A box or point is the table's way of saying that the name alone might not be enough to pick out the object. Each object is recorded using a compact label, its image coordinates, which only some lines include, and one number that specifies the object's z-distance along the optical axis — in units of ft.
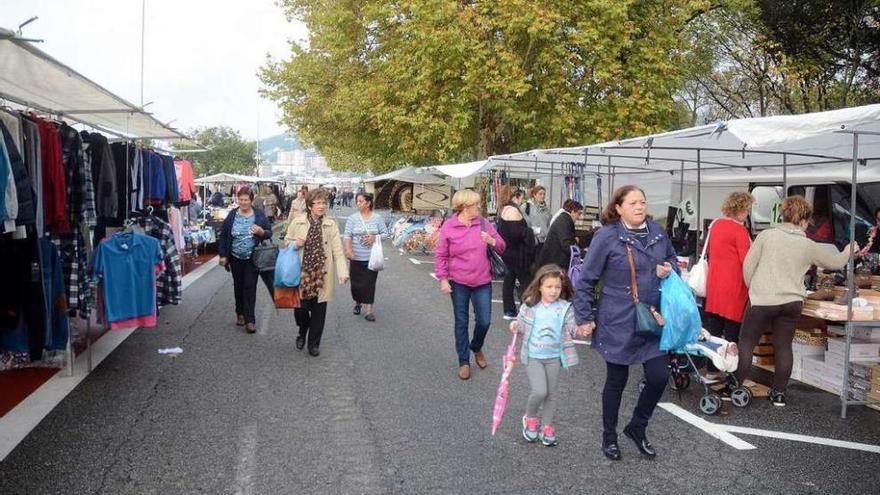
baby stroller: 18.37
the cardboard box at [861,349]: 20.75
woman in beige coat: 23.76
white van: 38.17
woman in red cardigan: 20.27
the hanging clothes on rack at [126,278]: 20.70
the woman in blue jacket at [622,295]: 14.52
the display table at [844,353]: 19.38
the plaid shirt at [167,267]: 24.29
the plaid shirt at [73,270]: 19.42
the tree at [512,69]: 60.23
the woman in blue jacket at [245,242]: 27.63
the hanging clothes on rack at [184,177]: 36.78
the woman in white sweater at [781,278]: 18.74
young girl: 15.83
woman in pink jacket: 21.35
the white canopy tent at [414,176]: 80.74
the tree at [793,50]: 65.92
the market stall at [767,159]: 17.57
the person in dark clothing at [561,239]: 30.27
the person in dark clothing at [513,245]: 31.94
